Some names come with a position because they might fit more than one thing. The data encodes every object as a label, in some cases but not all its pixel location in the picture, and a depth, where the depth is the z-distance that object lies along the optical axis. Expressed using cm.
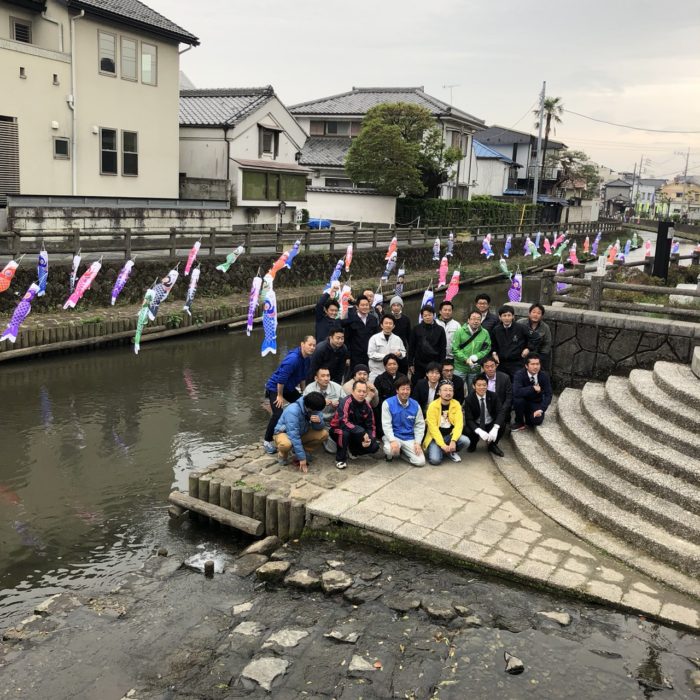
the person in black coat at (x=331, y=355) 965
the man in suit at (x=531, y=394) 969
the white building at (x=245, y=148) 3141
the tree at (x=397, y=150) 3869
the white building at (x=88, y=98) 2250
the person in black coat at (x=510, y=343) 1048
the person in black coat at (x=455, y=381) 947
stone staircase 693
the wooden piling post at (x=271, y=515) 790
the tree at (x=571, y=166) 6819
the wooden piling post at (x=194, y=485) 856
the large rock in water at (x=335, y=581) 660
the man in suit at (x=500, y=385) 945
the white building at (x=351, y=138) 4194
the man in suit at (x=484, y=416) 927
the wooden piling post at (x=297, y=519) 778
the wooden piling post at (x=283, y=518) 782
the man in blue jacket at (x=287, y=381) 930
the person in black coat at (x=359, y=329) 1076
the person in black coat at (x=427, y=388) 941
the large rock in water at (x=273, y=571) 697
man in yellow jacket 903
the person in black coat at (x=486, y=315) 1046
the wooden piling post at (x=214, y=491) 837
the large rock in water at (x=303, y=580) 673
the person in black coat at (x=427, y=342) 1039
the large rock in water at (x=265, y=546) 752
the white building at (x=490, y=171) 5953
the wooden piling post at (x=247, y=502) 809
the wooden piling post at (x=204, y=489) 847
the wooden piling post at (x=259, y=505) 799
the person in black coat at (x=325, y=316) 1086
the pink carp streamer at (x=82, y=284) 1647
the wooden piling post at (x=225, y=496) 827
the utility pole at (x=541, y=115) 4919
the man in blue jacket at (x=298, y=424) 866
